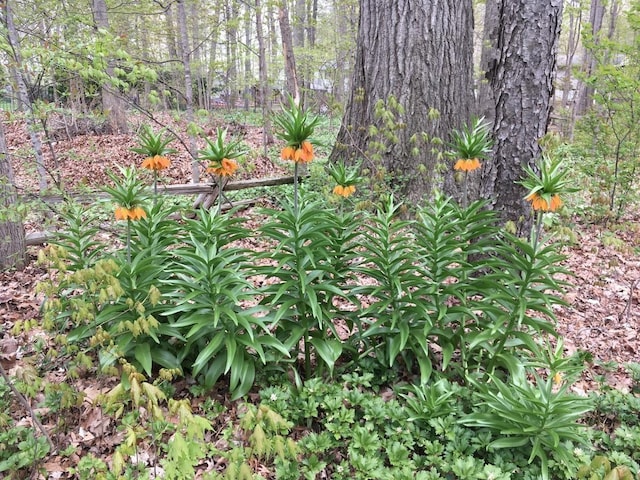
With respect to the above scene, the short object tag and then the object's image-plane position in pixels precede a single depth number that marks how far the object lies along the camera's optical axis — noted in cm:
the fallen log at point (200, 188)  415
